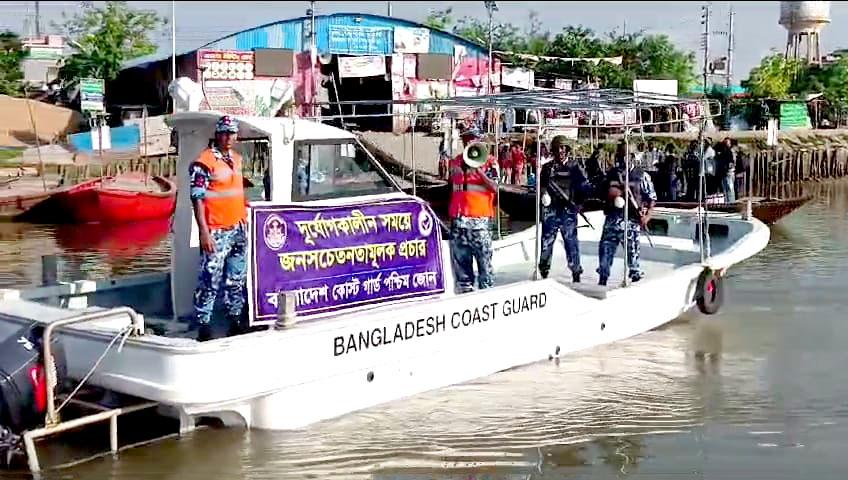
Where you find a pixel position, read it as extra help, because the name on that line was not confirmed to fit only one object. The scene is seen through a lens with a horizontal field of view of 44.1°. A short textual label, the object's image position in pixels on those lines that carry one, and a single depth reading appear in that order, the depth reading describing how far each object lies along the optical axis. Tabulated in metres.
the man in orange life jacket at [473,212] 9.08
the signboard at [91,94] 30.94
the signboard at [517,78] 34.72
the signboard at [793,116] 43.62
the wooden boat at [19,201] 22.78
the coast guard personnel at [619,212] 10.12
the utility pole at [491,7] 31.23
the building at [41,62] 40.75
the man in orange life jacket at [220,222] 7.08
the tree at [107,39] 35.56
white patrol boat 6.66
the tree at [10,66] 34.53
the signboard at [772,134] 33.32
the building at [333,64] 29.64
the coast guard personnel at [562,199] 10.05
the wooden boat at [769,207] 19.05
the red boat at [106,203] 22.33
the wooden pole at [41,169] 24.79
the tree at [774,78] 51.03
